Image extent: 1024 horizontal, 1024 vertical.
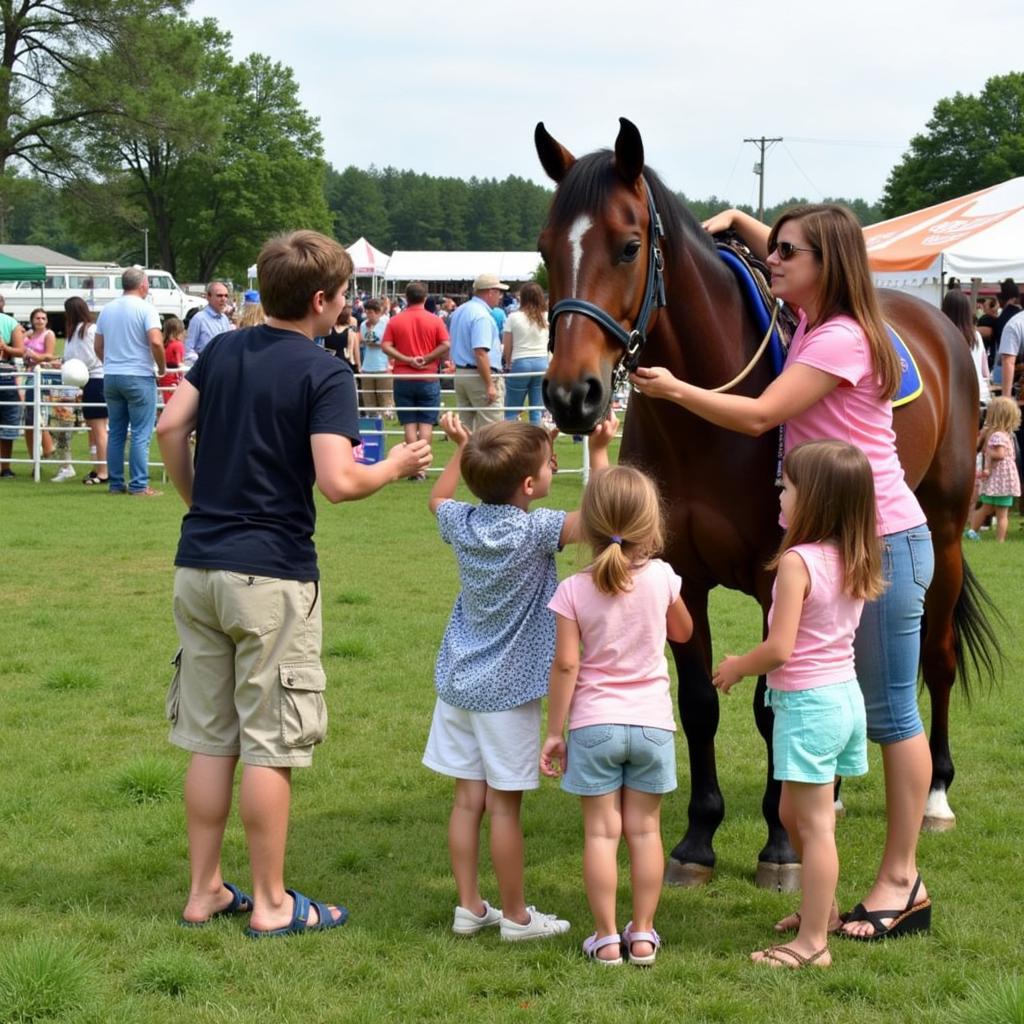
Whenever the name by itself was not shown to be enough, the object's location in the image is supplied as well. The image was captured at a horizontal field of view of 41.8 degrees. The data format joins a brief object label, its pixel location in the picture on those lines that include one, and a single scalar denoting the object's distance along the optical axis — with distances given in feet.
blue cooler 50.49
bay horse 12.65
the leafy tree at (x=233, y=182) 242.58
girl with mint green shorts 11.84
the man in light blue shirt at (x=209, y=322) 51.01
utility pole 232.94
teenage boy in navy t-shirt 12.61
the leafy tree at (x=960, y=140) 249.55
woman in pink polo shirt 12.28
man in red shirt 52.90
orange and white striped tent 54.19
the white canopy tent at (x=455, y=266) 160.66
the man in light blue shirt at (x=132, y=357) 46.06
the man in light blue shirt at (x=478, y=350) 49.78
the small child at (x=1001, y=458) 39.09
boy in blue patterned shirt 12.59
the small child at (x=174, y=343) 60.18
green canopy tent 91.30
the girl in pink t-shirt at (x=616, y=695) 11.95
